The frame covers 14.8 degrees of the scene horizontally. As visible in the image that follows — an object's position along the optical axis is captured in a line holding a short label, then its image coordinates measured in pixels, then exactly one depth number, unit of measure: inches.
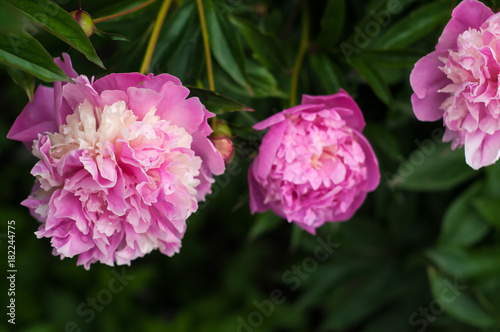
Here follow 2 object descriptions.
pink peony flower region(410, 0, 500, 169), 46.7
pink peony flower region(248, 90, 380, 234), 49.2
